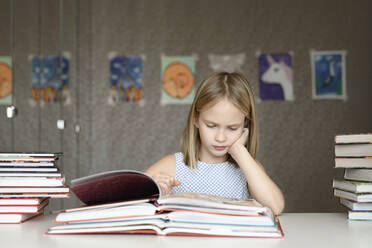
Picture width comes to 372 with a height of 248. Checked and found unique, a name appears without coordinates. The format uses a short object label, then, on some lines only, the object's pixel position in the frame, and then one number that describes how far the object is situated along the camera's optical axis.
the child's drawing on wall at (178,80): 3.30
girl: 1.34
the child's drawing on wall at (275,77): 3.30
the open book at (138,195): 0.82
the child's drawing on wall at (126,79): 3.34
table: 0.76
